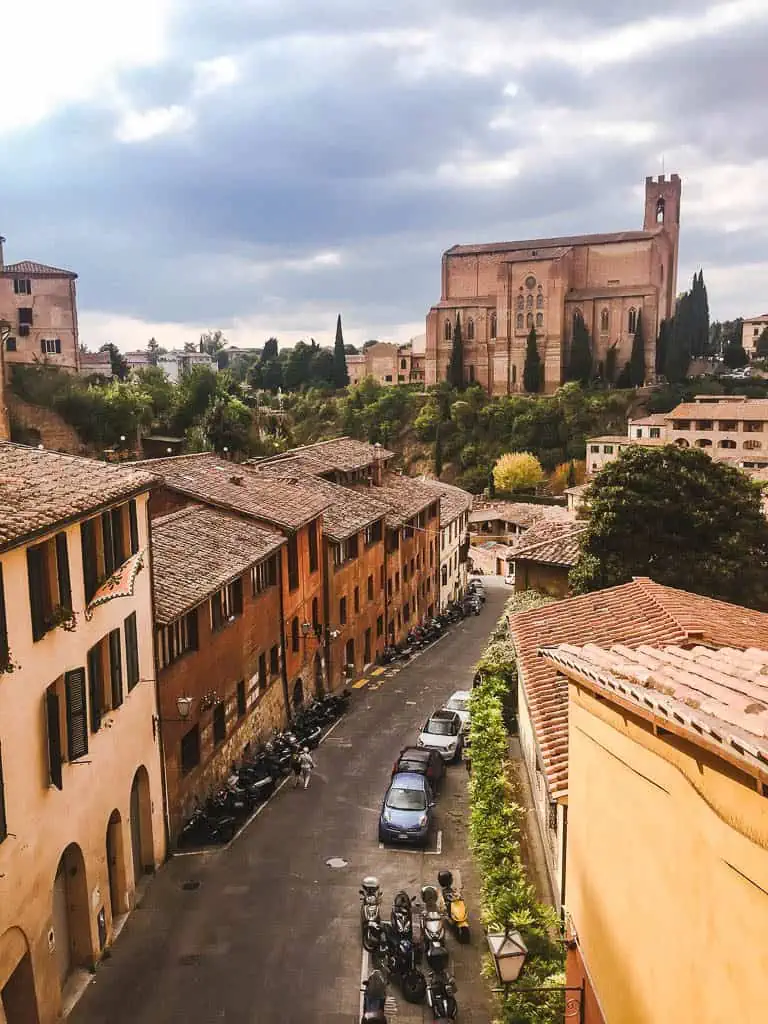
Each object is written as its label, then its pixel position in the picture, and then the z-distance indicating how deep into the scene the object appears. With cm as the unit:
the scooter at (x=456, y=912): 1670
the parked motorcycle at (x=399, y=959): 1492
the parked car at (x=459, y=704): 2931
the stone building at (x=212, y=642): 2034
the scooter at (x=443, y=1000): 1430
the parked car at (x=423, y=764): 2386
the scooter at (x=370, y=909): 1622
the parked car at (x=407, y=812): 2069
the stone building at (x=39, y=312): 6988
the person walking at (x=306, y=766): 2453
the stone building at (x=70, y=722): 1257
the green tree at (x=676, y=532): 2817
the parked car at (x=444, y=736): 2658
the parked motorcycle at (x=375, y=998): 1381
